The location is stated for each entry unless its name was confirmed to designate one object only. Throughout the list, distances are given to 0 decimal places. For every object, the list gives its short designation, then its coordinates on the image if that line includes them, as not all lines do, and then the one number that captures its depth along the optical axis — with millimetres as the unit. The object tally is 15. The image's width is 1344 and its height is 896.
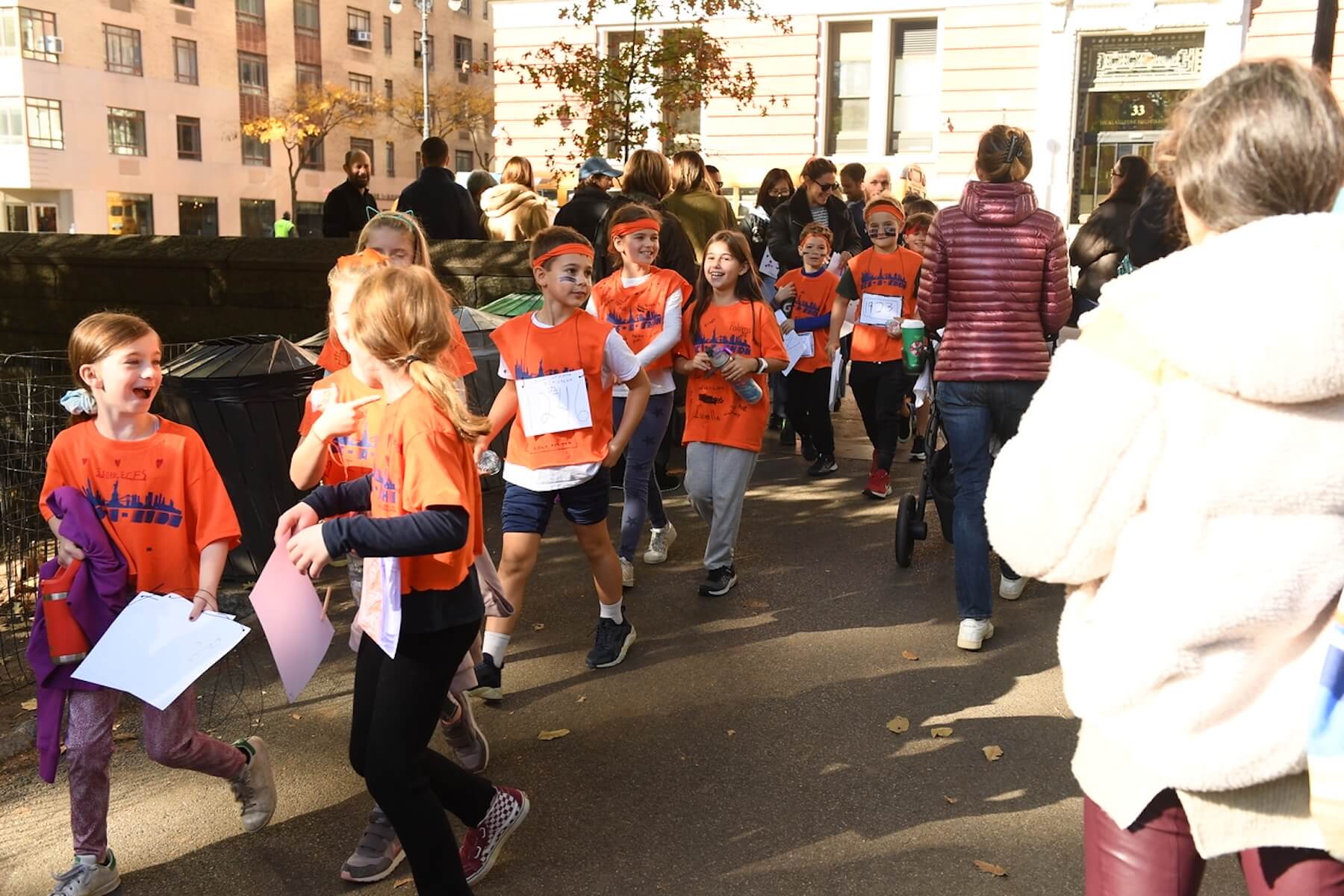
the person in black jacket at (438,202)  10281
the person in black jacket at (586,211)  9109
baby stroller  6465
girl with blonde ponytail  3029
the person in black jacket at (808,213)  10195
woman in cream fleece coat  1852
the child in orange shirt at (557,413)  4953
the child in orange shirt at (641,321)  6246
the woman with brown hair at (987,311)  5250
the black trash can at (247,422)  6250
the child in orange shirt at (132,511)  3504
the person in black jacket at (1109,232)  8477
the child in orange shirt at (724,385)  6109
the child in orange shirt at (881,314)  8203
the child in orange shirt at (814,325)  8719
